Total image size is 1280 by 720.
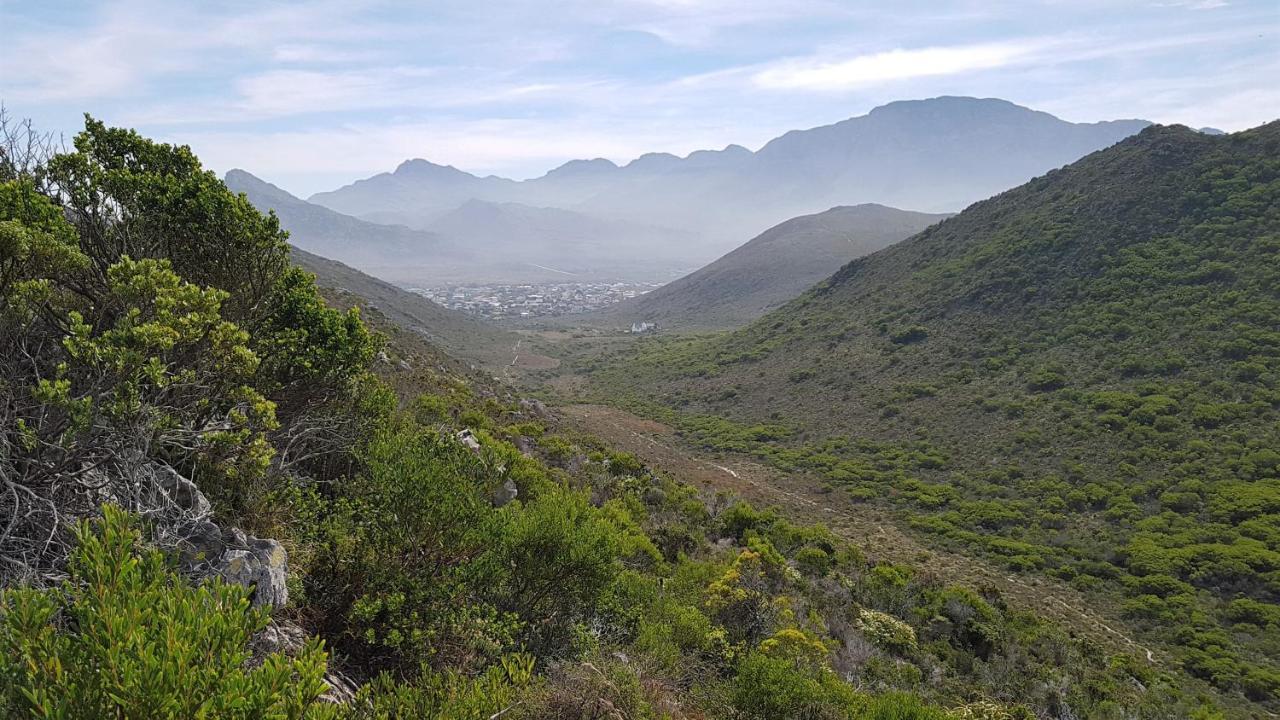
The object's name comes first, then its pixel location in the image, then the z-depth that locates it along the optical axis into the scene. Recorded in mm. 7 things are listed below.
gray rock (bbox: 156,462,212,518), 5445
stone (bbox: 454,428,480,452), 12151
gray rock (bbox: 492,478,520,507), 11289
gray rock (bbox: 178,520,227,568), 5125
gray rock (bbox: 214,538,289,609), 5082
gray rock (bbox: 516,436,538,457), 18744
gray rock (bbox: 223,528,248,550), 5469
